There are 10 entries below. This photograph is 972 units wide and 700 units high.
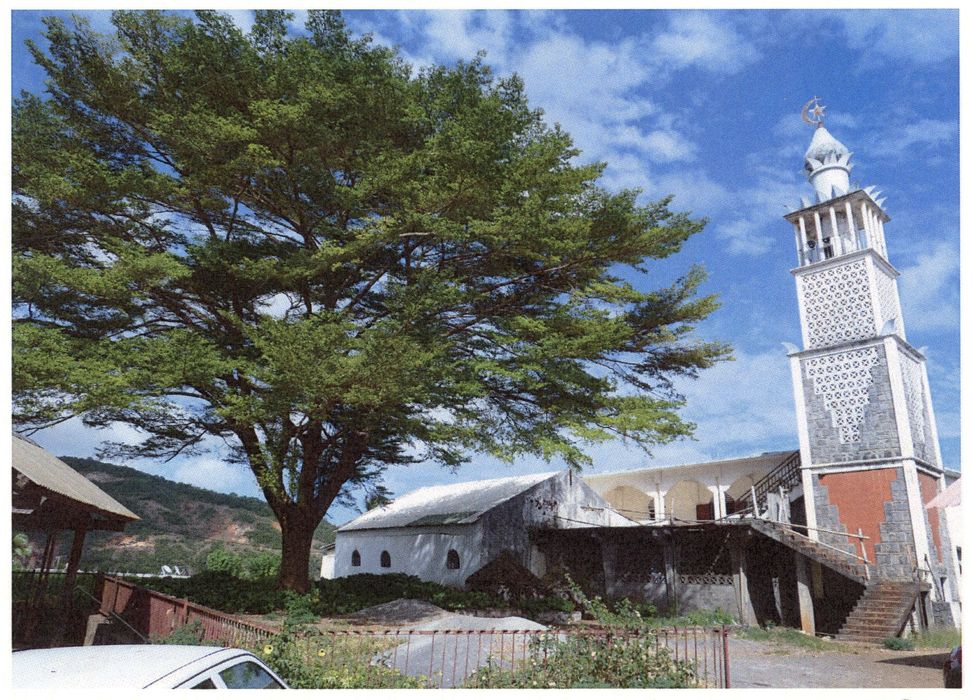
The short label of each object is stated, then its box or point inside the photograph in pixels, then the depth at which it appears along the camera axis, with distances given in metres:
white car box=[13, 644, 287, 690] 3.62
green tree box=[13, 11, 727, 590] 11.64
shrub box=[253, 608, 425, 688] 7.00
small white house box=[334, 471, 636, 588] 21.84
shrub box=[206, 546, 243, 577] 21.87
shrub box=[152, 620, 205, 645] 8.68
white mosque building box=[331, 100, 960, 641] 16.31
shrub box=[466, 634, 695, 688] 7.22
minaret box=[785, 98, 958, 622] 16.44
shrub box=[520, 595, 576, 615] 17.42
